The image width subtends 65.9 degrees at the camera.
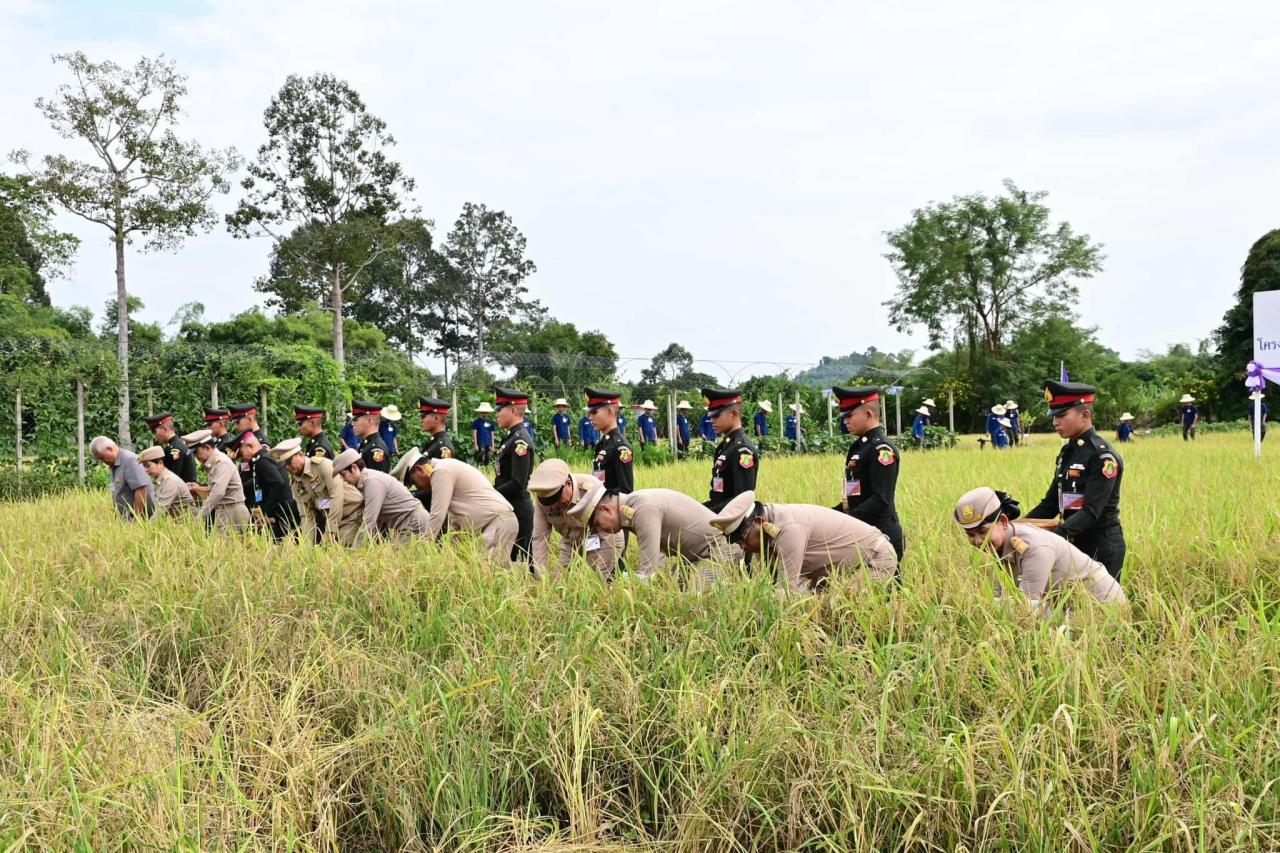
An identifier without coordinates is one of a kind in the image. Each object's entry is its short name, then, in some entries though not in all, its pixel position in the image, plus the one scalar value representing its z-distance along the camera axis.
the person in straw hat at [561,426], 18.53
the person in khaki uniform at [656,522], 4.61
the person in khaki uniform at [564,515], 4.80
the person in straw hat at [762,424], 21.72
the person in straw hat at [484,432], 16.50
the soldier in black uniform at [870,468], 5.09
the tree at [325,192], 27.62
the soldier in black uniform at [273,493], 7.35
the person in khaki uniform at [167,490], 7.70
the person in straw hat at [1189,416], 25.17
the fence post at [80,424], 12.90
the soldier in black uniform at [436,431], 7.50
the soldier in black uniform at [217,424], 9.20
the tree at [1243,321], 34.94
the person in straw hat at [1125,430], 25.83
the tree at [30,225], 18.36
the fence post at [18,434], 12.60
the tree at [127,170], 17.72
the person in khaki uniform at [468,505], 6.03
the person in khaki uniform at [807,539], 4.29
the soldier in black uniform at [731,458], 5.61
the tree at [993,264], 40.16
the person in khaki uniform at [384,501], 6.31
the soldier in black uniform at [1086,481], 4.61
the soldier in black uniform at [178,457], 9.39
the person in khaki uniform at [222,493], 7.21
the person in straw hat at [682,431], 20.55
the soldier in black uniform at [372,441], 8.19
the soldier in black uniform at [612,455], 6.36
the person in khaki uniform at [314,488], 6.40
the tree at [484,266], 44.03
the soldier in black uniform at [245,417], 8.77
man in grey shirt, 7.86
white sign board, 13.02
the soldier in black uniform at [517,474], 6.63
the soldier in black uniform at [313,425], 8.12
